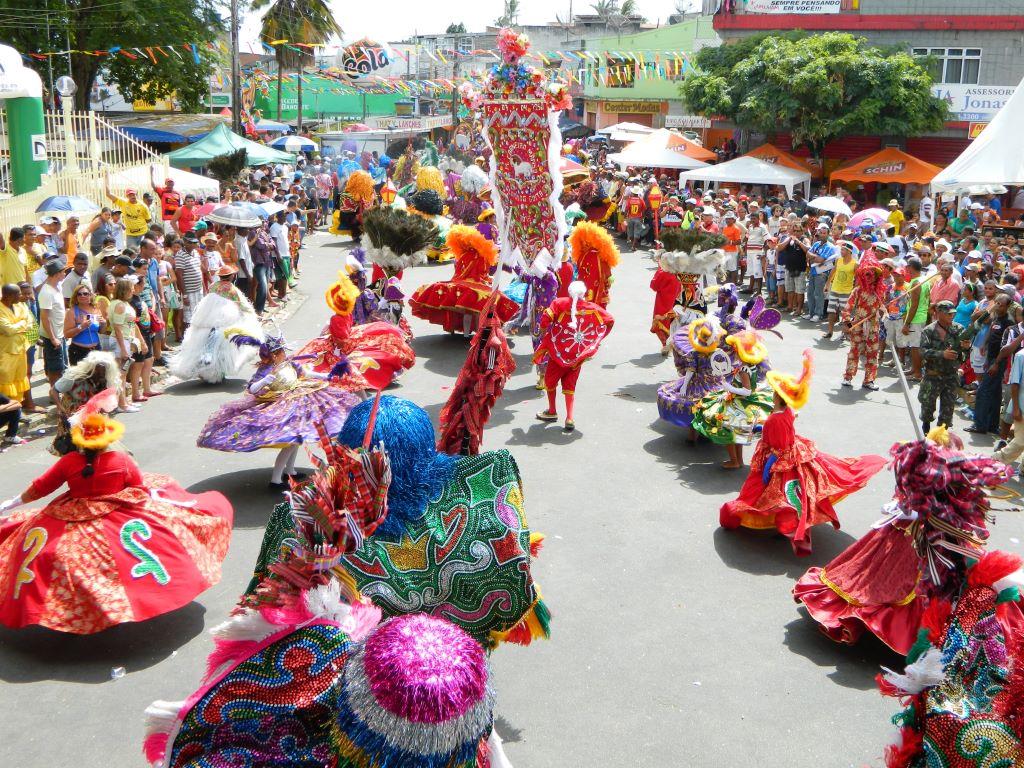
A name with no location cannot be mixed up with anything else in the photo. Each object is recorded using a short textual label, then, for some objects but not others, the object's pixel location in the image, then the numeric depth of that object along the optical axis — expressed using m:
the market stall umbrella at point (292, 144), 32.19
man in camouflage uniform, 9.46
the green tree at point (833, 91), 26.58
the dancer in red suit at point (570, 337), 10.20
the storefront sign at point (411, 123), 47.49
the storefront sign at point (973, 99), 28.31
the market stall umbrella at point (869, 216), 18.00
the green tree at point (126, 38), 29.77
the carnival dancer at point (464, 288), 13.82
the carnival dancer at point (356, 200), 23.27
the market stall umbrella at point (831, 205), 19.31
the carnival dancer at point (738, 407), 8.96
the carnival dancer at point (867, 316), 12.09
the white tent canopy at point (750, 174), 24.27
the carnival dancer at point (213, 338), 11.62
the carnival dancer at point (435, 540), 4.08
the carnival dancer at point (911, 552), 4.75
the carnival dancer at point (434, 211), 21.11
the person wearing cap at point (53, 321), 9.80
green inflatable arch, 17.02
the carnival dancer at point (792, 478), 7.32
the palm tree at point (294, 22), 41.62
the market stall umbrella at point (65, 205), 14.90
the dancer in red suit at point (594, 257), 12.75
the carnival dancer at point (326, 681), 2.50
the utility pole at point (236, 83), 25.56
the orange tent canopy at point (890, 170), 25.00
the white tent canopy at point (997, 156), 13.36
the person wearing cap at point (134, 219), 15.66
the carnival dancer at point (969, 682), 3.48
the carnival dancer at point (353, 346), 9.39
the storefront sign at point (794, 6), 30.11
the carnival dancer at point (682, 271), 12.66
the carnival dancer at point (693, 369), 9.53
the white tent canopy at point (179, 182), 18.80
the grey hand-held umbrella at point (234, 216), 14.16
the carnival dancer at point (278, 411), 7.77
